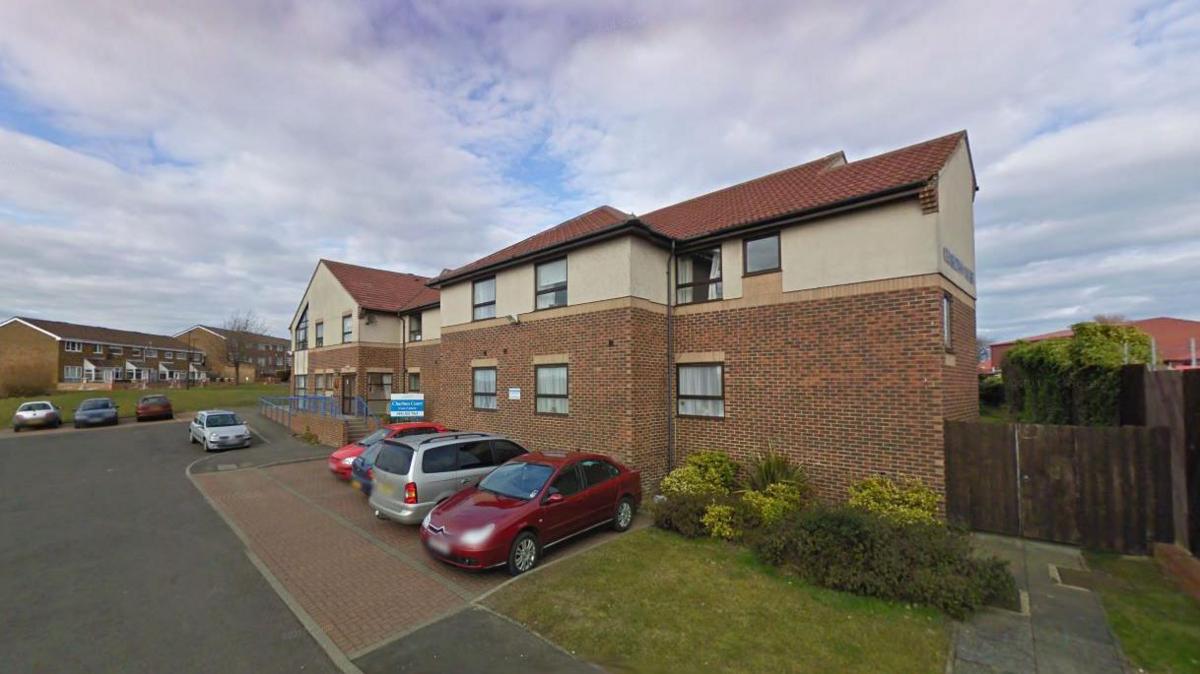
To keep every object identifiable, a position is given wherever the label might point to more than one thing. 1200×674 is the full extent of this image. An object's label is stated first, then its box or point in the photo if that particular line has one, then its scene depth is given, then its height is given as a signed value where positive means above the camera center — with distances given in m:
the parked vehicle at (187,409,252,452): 17.62 -2.50
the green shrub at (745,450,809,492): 9.02 -2.09
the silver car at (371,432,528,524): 8.23 -1.93
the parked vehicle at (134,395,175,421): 26.55 -2.45
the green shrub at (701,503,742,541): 7.91 -2.63
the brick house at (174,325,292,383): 66.88 +1.58
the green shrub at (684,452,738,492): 9.88 -2.19
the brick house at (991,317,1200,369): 34.72 +1.92
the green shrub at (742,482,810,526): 8.17 -2.43
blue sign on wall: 16.52 -1.47
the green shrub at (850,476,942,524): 7.57 -2.27
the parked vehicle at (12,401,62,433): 23.89 -2.57
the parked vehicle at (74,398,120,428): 24.33 -2.50
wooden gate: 7.04 -1.90
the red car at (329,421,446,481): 12.50 -2.15
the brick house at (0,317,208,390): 45.59 +0.79
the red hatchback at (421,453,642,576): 6.40 -2.16
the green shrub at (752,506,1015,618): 5.50 -2.42
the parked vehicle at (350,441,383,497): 9.80 -2.22
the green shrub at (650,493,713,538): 8.13 -2.58
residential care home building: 8.53 +0.75
